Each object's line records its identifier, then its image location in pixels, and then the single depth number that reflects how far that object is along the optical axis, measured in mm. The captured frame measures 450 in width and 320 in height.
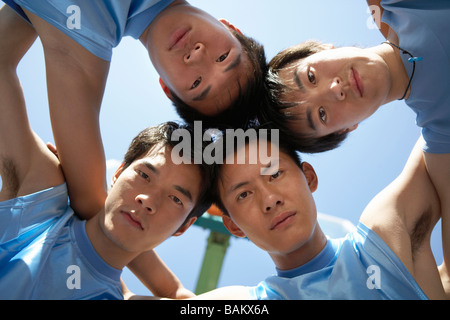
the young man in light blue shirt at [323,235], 923
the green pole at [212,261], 1912
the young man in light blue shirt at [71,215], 1024
